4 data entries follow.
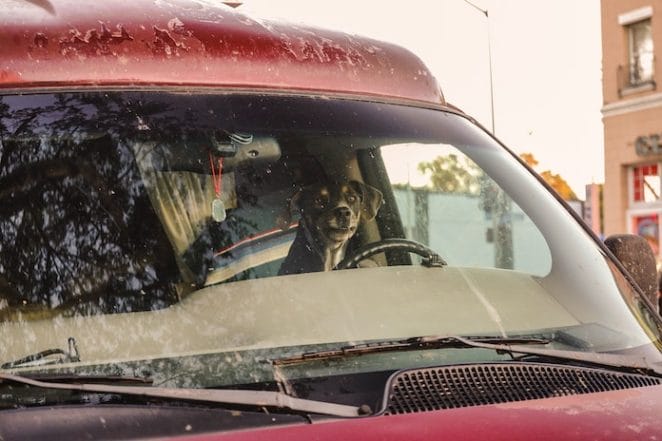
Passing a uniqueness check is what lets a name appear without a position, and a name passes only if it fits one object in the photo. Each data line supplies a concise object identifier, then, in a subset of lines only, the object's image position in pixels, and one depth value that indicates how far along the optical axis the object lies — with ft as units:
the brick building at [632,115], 103.60
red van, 6.73
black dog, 8.86
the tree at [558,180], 180.17
